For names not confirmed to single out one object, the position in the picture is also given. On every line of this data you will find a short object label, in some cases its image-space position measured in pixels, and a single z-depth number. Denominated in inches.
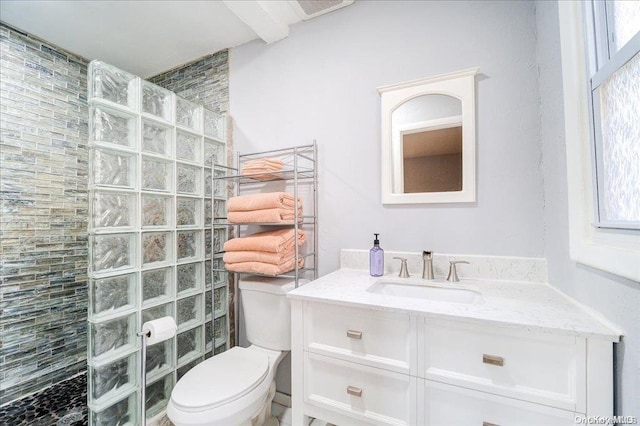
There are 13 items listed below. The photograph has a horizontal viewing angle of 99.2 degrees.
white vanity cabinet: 28.9
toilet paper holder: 42.7
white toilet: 41.1
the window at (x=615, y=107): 26.0
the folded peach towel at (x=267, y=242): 54.3
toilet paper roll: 44.6
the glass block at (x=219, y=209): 71.1
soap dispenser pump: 54.0
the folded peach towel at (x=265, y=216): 55.1
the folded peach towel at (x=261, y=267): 54.3
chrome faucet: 50.4
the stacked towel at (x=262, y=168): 61.1
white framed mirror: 50.5
